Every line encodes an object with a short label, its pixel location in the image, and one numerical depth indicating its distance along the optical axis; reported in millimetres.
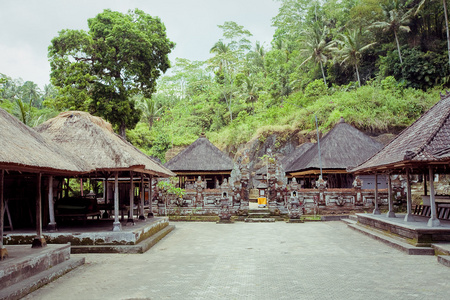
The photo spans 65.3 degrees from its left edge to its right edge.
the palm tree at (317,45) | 39656
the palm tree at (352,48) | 35562
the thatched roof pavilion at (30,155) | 5910
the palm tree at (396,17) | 32750
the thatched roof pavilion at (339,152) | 21922
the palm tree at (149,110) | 46094
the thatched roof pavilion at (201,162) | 25031
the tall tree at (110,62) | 22281
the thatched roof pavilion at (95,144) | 9844
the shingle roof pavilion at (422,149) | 8727
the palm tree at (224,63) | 47281
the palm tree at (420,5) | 30125
